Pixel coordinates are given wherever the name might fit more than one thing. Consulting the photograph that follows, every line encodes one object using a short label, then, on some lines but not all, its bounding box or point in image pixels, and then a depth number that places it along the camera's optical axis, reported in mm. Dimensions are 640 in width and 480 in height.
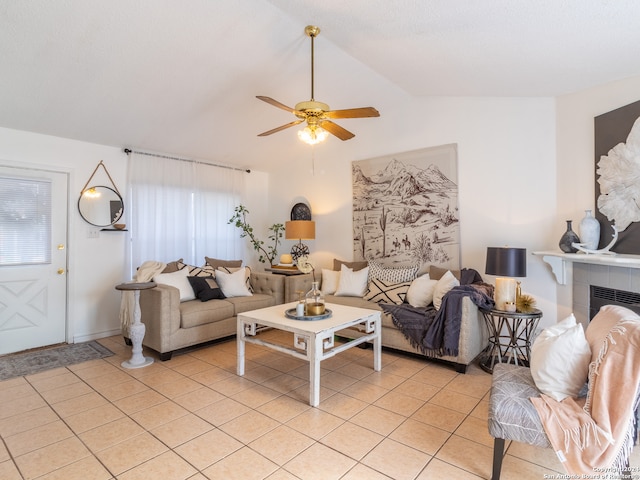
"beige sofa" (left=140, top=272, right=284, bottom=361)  3475
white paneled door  3662
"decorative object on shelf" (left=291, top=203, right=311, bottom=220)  5547
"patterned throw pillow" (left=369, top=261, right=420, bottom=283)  4172
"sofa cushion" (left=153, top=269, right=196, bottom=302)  3807
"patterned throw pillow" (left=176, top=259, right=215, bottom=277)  4270
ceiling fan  2676
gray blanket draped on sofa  3184
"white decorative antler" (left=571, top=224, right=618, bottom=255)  2795
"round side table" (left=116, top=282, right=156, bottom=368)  3354
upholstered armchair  1501
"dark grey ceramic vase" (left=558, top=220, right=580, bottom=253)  3016
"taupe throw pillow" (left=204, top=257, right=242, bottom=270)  4672
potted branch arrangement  5543
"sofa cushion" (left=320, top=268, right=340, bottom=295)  4551
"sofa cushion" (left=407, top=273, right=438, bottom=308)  3701
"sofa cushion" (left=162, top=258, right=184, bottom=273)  4157
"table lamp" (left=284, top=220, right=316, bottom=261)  4941
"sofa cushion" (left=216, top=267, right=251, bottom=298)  4320
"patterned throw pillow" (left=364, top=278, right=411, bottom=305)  3881
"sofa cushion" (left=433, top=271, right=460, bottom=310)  3497
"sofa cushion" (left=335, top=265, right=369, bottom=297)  4309
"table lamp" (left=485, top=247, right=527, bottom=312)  3115
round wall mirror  4121
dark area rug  3244
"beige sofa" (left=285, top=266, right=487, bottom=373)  3168
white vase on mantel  2906
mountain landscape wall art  4105
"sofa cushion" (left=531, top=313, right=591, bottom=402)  1785
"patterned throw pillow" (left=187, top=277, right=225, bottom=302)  4039
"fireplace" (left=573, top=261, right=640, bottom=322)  2699
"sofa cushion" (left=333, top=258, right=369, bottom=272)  4648
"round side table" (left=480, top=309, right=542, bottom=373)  3045
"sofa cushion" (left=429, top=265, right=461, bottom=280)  3885
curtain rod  4402
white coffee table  2641
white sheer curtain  4488
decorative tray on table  2978
